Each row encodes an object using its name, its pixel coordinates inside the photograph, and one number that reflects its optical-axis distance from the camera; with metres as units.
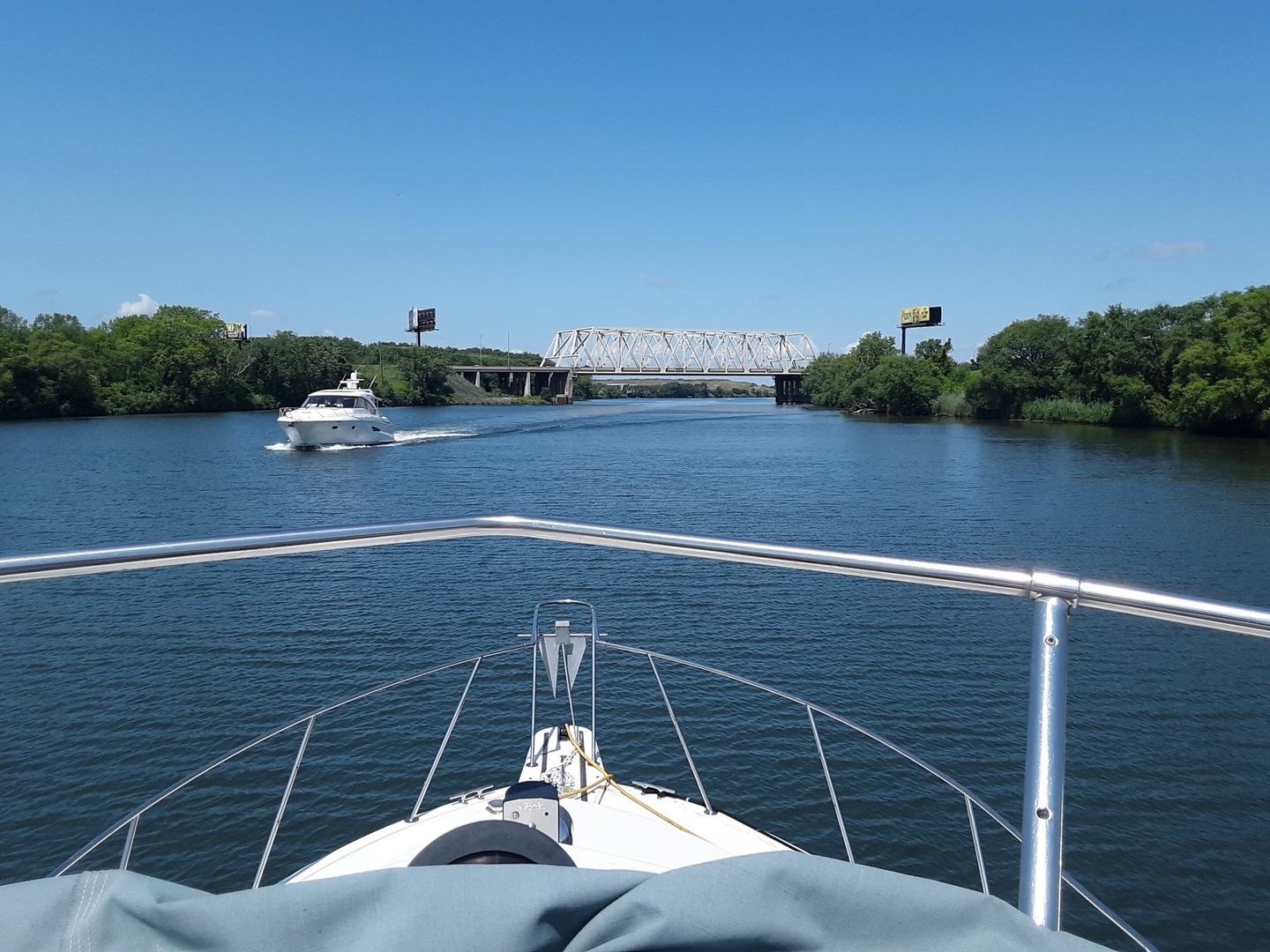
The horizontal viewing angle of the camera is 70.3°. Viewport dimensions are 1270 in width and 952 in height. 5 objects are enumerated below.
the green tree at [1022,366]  67.88
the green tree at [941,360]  88.88
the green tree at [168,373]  79.12
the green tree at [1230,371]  45.66
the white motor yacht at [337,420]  43.97
